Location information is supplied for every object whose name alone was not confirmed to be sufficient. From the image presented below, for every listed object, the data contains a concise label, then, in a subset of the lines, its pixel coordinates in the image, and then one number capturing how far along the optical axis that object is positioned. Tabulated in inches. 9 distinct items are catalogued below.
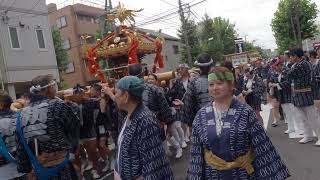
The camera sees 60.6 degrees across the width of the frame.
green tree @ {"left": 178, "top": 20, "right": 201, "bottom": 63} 1208.6
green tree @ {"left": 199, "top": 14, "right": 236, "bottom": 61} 1246.9
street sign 812.6
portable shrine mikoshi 288.7
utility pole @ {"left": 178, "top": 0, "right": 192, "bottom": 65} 720.3
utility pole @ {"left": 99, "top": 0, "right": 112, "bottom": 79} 407.3
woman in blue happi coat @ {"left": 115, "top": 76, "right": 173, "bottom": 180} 84.7
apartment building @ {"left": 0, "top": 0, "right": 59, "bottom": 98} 496.9
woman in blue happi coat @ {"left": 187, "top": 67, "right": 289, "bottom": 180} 83.2
